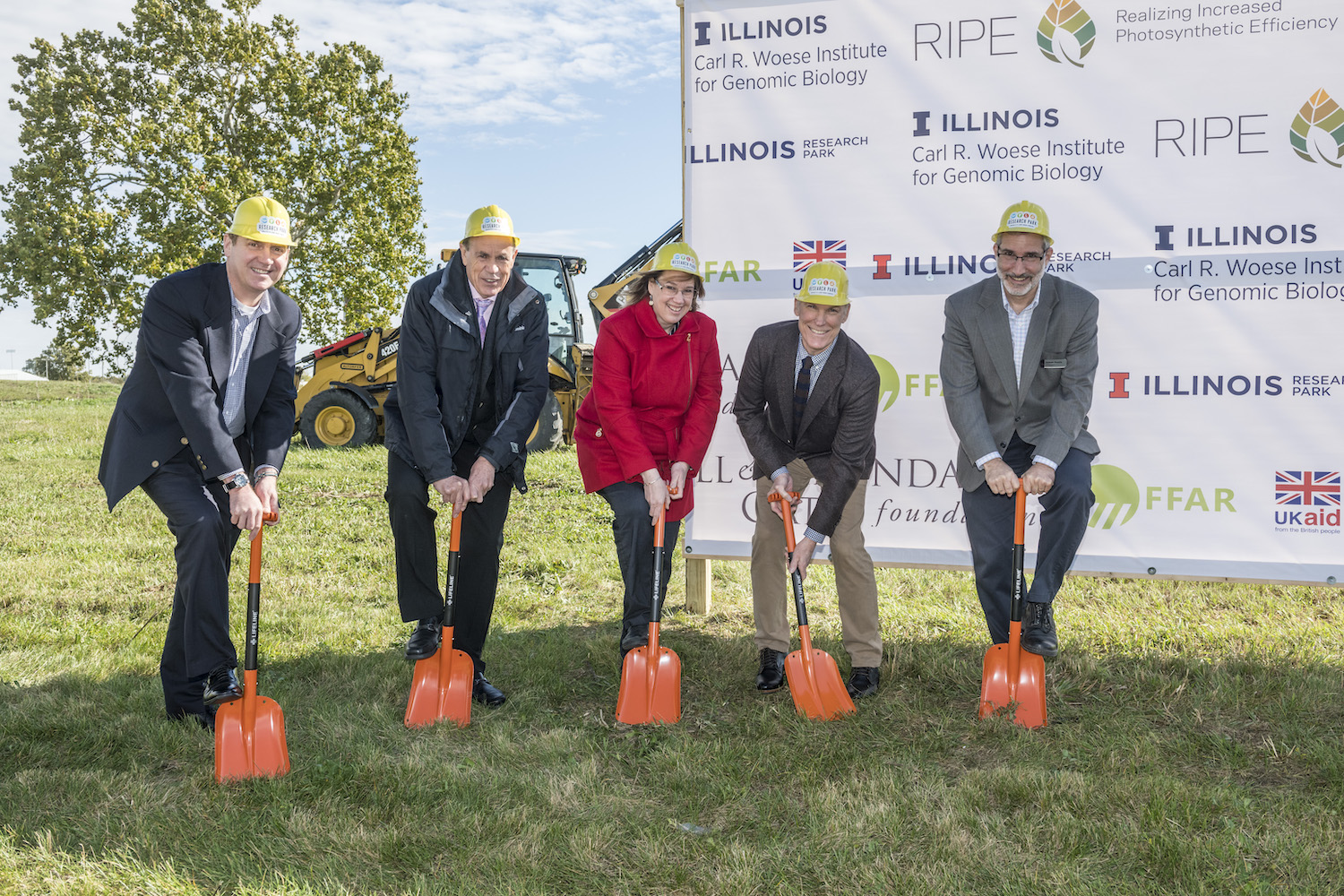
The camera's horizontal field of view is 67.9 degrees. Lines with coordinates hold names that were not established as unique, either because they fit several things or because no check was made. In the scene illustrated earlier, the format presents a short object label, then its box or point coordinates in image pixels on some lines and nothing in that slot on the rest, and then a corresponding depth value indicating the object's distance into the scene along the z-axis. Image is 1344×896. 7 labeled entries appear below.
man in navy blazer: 3.63
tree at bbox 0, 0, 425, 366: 22.47
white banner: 4.66
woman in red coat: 4.20
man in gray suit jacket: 4.10
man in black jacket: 4.00
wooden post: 5.62
